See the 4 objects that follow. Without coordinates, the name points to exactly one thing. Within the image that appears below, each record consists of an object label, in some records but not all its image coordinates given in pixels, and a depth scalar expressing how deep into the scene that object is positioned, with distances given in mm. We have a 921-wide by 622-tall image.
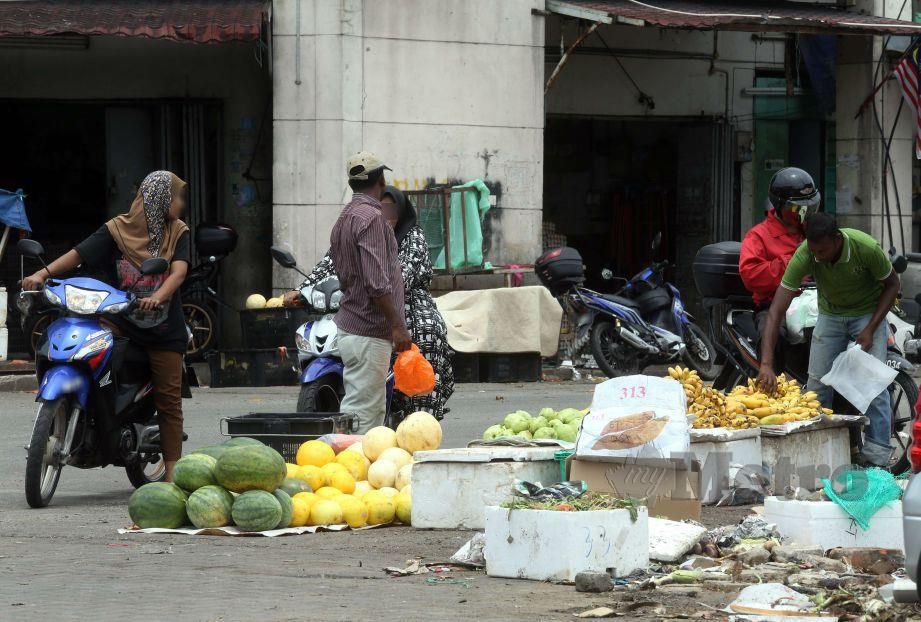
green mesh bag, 12338
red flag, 35839
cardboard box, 13353
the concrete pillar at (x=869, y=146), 36477
